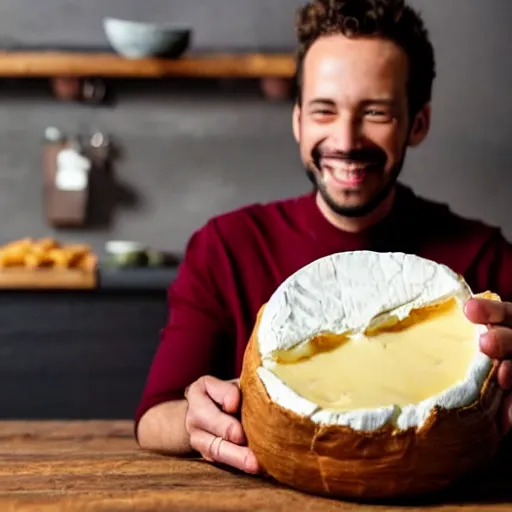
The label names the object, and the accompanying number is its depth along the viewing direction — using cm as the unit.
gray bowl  270
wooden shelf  273
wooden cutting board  245
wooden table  83
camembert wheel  81
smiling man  137
